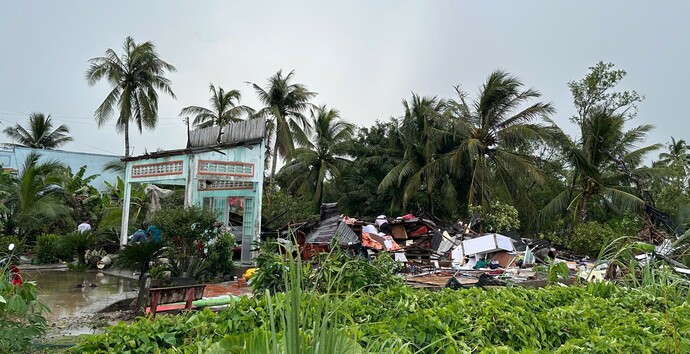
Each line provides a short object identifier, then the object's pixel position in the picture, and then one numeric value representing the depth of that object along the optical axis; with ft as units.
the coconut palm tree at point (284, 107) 92.58
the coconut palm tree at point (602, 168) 59.82
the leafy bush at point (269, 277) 15.81
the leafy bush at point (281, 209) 66.67
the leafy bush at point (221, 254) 37.92
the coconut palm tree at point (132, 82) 84.17
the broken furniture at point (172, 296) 19.53
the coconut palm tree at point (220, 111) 96.99
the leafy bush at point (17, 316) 11.80
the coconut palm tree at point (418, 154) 73.97
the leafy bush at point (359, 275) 14.98
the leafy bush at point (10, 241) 46.84
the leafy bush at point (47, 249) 50.01
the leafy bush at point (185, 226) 34.45
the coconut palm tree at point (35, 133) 109.81
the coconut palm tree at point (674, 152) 110.32
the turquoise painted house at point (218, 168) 42.68
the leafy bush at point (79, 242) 47.21
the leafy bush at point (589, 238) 58.90
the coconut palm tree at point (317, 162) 90.33
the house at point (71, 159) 85.66
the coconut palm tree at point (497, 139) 68.08
